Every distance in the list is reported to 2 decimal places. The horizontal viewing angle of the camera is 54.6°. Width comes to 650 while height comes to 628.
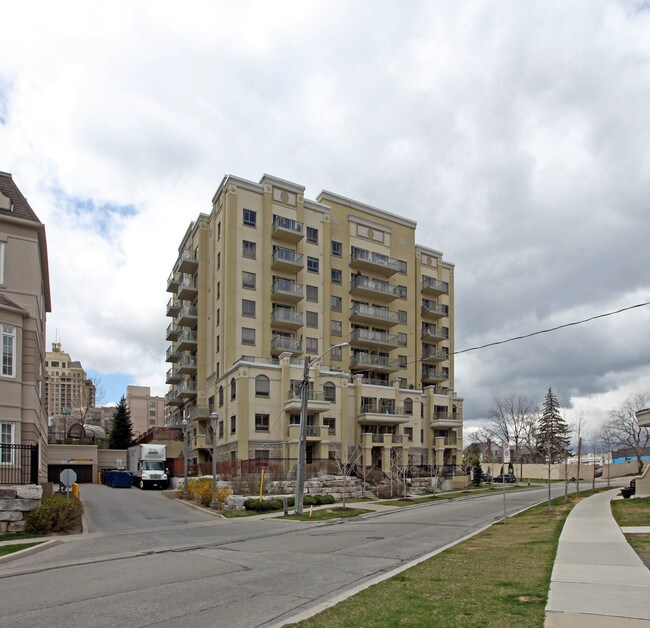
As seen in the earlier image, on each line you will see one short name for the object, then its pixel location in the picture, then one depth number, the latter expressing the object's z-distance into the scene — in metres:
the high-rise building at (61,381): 187.25
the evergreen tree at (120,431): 85.94
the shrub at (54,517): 20.88
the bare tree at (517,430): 86.00
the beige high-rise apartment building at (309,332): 50.25
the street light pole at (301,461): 28.50
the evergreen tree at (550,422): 80.76
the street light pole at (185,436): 38.23
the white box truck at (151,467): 49.97
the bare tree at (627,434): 78.88
